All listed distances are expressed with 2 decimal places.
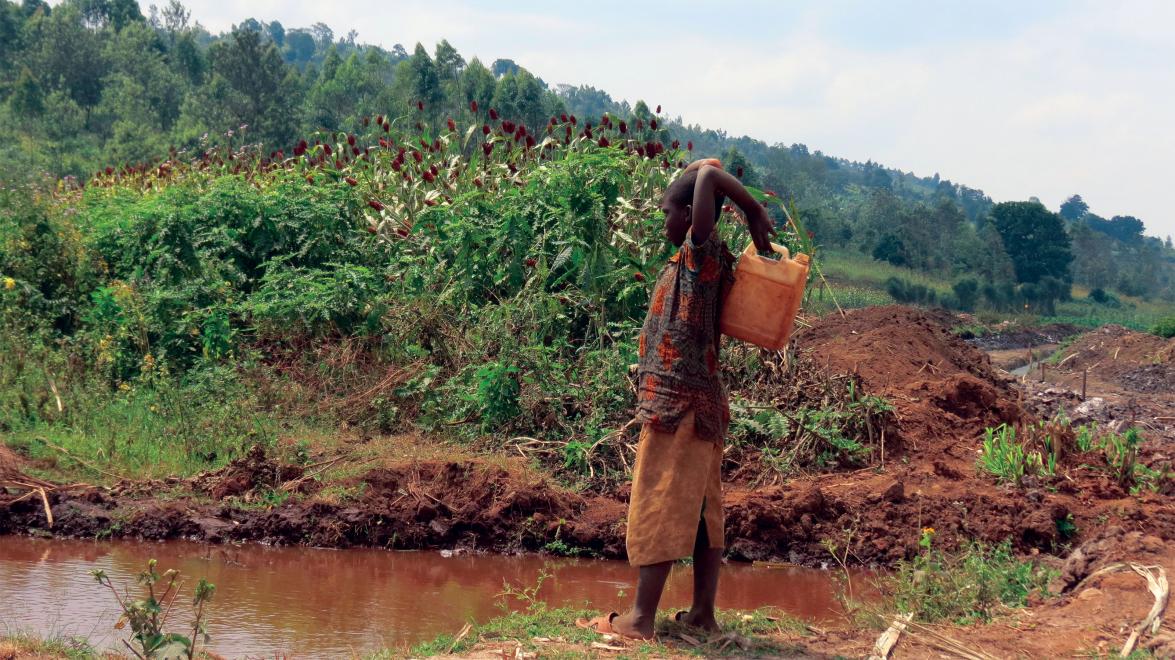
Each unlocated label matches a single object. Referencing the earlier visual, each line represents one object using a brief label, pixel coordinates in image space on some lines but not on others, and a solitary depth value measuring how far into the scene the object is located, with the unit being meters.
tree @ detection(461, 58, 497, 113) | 36.53
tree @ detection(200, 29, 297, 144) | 34.59
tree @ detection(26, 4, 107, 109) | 43.31
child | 4.27
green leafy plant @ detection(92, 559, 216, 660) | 3.47
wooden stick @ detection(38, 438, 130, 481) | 7.34
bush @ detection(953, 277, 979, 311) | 36.00
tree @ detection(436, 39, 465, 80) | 37.00
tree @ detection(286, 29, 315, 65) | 106.59
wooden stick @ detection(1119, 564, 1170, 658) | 4.37
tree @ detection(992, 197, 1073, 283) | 41.12
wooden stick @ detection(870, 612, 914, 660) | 4.35
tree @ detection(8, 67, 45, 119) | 35.19
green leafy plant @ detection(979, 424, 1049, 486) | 7.20
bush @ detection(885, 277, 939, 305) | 35.09
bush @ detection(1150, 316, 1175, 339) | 21.61
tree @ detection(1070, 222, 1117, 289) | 48.12
